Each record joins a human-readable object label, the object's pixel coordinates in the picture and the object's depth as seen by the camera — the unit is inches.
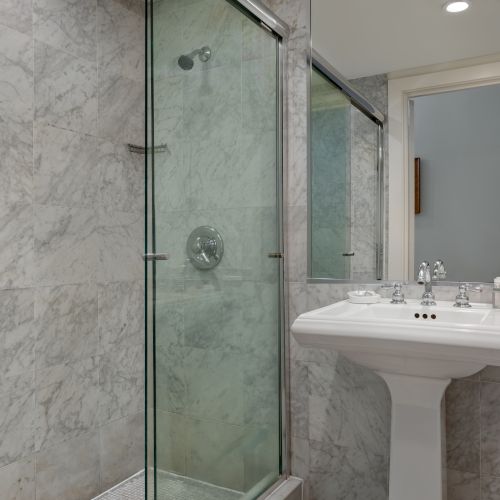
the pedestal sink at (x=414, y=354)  45.2
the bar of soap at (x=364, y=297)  66.4
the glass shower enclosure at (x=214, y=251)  50.1
